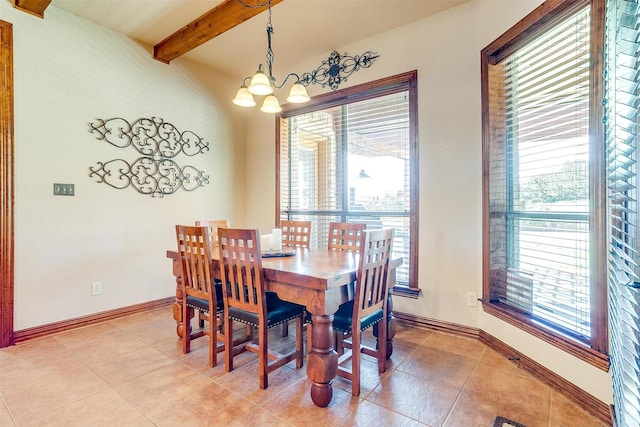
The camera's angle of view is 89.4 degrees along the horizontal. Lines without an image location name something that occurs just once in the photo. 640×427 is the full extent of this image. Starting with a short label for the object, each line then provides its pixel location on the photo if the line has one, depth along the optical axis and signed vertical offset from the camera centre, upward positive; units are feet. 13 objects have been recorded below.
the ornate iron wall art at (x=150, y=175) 10.30 +1.27
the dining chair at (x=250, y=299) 6.31 -1.83
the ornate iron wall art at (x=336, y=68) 10.89 +5.06
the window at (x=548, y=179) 5.76 +0.64
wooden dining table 5.70 -1.58
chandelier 7.30 +2.83
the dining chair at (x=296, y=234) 10.31 -0.75
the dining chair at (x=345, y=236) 9.31 -0.77
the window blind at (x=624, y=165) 3.31 +0.51
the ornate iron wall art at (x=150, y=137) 10.27 +2.60
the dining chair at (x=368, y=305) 6.13 -1.94
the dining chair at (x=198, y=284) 7.09 -1.69
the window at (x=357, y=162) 10.23 +1.73
